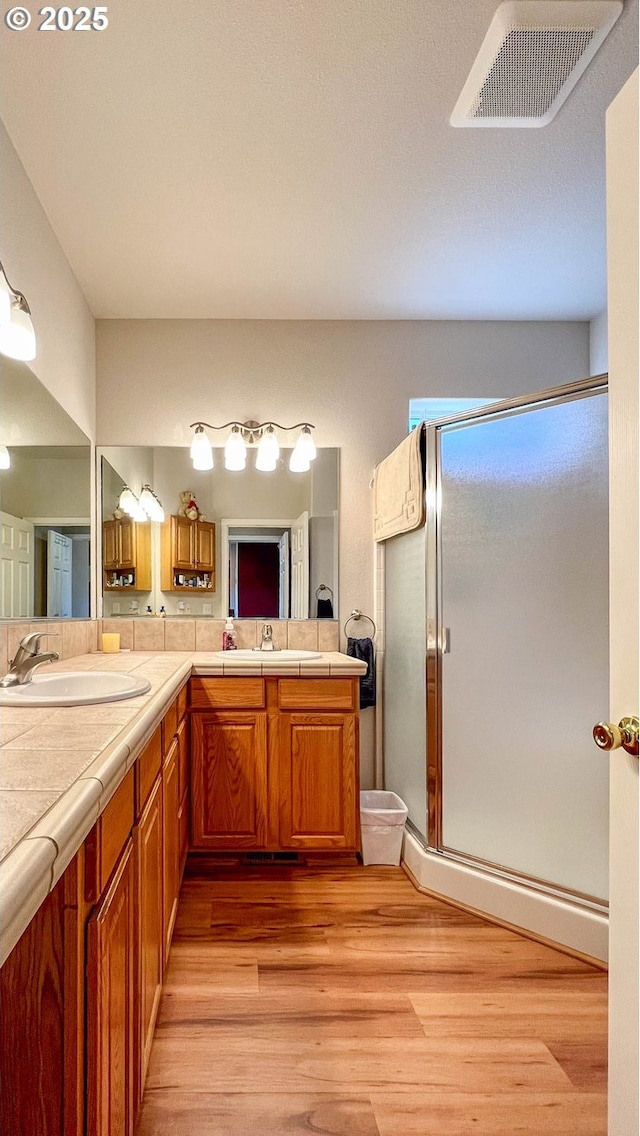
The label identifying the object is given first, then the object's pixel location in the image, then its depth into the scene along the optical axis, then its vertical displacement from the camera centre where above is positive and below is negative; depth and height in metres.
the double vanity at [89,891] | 0.83 -0.52
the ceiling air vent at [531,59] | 1.50 +1.33
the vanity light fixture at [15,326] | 1.56 +0.65
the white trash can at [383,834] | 2.70 -1.04
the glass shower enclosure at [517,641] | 2.04 -0.20
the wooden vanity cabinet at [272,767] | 2.64 -0.75
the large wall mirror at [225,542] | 3.19 +0.22
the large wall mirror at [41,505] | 2.00 +0.30
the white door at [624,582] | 0.96 +0.00
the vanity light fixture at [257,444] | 3.14 +0.68
